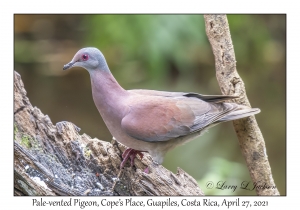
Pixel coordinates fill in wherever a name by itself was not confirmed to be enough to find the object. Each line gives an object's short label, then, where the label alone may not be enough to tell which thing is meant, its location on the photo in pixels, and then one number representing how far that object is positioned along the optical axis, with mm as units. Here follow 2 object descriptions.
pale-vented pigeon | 7348
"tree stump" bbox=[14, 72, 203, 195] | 7020
